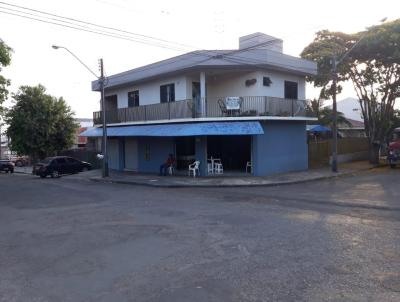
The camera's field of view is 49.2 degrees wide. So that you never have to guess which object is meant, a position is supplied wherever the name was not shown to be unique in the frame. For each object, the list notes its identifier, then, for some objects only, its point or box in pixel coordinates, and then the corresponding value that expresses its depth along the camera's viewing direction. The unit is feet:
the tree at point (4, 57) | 71.77
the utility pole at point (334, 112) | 78.11
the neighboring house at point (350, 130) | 149.46
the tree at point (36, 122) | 135.23
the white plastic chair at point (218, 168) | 80.28
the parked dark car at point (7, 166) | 136.15
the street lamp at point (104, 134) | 84.23
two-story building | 77.46
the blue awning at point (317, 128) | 119.85
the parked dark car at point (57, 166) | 97.50
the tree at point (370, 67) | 88.69
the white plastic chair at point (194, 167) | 79.49
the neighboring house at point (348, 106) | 238.07
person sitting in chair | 83.30
